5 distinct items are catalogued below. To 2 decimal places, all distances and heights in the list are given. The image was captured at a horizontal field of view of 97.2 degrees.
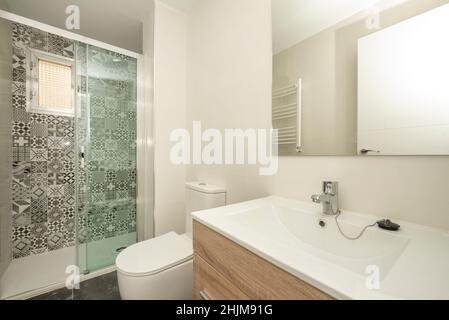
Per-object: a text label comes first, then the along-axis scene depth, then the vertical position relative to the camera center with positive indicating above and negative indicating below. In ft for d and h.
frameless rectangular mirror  2.08 +1.03
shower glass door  5.25 +0.05
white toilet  3.24 -1.91
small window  6.08 +2.34
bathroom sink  1.20 -0.78
